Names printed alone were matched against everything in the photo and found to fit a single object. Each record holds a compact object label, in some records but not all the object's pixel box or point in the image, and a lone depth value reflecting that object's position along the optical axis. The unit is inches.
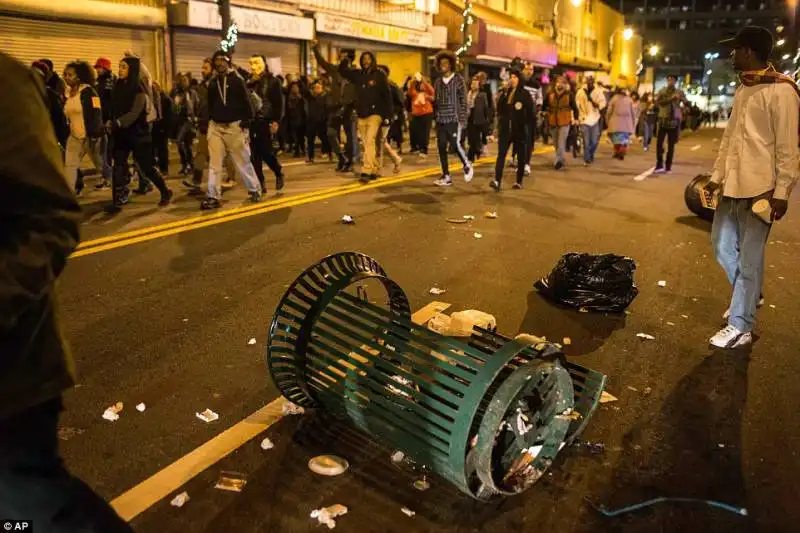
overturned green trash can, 107.5
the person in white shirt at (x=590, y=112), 634.2
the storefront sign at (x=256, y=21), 690.8
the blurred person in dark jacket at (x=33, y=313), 65.7
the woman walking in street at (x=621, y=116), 683.4
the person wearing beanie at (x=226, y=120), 363.3
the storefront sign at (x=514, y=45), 1087.0
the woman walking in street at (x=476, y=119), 629.6
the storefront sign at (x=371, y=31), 879.7
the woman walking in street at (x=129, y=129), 356.5
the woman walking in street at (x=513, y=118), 458.0
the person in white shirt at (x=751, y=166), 174.1
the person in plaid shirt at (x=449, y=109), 472.4
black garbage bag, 220.2
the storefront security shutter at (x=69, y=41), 553.2
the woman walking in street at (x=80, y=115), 377.7
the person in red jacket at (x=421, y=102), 637.9
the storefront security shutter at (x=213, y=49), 706.2
